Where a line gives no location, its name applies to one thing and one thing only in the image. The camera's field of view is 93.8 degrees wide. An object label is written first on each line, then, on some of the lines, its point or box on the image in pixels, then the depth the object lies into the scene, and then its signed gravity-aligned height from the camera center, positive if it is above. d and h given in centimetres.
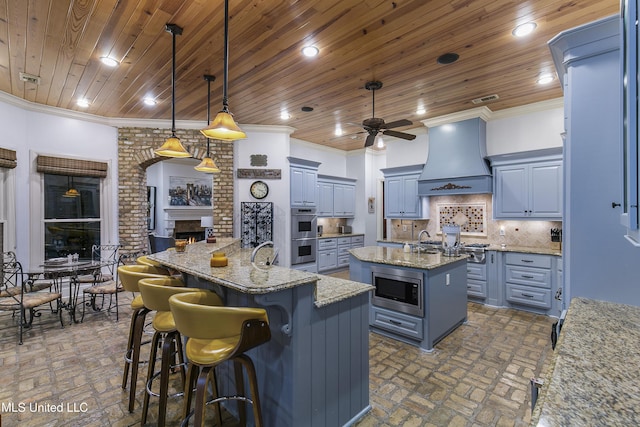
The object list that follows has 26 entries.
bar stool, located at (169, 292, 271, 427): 148 -63
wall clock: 582 +47
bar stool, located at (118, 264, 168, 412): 223 -85
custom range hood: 497 +90
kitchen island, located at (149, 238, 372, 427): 170 -81
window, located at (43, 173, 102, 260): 490 -2
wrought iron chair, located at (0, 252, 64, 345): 328 -100
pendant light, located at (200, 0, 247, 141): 234 +69
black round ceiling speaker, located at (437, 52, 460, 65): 320 +168
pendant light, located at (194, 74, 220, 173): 420 +67
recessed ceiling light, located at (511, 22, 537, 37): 267 +167
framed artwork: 877 +68
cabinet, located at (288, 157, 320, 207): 613 +67
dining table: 373 -70
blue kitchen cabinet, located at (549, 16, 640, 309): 167 +24
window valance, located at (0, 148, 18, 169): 420 +79
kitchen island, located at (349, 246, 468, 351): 316 -90
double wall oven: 611 -46
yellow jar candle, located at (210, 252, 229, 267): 207 -33
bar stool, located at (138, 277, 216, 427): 190 -77
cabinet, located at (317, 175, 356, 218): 716 +41
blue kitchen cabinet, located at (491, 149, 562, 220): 433 +41
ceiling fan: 381 +115
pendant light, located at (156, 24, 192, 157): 277 +65
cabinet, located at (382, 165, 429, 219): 588 +38
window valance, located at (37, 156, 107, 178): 471 +77
